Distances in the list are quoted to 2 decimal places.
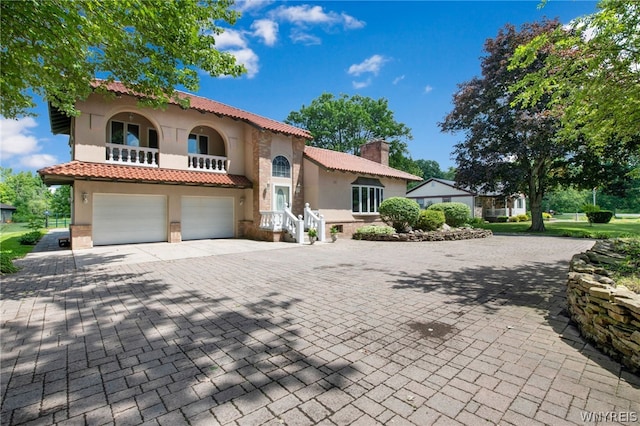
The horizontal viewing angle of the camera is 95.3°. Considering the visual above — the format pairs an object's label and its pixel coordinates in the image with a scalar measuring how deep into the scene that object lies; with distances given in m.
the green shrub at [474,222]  26.31
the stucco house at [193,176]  12.66
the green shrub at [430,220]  17.11
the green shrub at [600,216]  30.25
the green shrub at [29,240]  14.14
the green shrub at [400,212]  16.53
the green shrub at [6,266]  7.50
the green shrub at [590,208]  29.38
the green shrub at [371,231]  15.90
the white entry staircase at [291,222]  14.52
